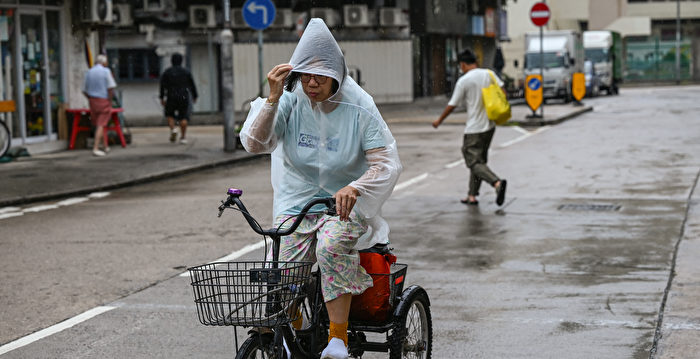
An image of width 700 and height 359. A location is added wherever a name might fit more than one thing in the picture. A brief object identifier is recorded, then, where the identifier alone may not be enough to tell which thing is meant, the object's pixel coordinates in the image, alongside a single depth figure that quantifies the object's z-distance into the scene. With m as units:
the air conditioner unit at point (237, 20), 37.69
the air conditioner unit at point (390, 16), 40.53
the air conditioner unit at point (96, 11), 20.80
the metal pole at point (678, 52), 67.65
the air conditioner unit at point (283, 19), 38.39
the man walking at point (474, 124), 12.37
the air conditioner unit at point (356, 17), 39.84
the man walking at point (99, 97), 19.02
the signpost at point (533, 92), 28.25
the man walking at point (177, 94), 21.89
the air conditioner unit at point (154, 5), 36.94
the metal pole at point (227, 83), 19.12
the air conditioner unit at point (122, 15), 35.58
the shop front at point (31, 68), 19.16
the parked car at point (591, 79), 45.97
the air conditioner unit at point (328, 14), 39.41
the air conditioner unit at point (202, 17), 37.31
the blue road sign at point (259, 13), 19.70
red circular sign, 29.28
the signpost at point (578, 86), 36.22
